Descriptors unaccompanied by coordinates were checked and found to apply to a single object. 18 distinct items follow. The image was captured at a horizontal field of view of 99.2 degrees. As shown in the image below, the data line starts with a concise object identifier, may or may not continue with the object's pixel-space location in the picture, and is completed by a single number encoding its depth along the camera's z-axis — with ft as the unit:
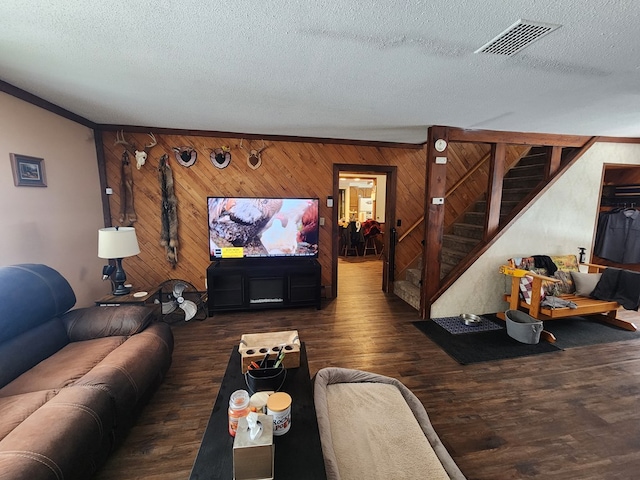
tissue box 3.17
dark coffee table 3.37
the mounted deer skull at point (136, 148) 11.51
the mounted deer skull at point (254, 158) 12.57
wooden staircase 13.64
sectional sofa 3.87
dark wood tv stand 11.63
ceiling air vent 4.58
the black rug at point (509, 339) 8.95
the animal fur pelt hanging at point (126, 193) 11.76
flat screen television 11.86
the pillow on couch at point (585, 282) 11.48
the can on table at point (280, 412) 3.83
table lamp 8.80
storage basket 9.45
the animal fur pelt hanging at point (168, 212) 12.00
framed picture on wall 7.71
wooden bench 10.16
